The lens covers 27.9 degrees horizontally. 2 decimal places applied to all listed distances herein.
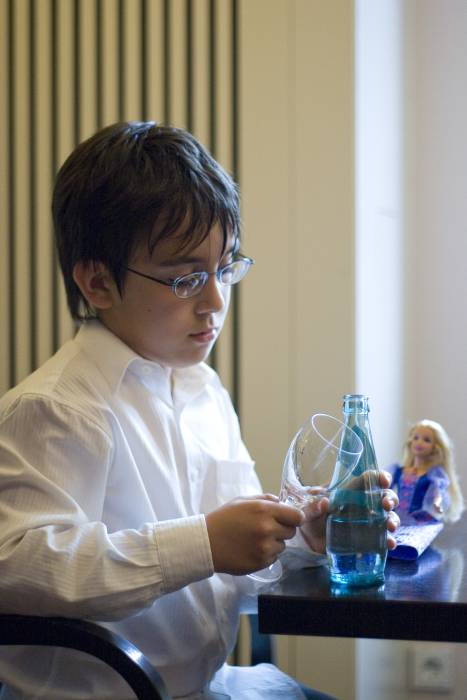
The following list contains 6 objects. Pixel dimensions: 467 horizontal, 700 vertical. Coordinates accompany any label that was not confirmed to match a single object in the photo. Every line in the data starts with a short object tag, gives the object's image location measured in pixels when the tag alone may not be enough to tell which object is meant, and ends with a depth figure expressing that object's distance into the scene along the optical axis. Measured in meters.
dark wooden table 0.96
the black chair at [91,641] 1.05
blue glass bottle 1.04
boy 1.11
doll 1.42
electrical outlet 2.25
